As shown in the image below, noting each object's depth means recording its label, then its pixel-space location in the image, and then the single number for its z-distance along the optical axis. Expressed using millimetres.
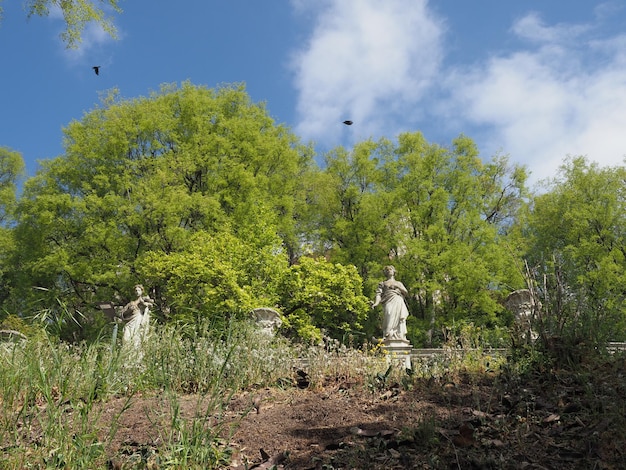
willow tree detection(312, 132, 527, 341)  19031
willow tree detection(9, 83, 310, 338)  18047
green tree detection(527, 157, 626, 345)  19719
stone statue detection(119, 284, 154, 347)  12281
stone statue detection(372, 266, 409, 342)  12789
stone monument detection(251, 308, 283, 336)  12618
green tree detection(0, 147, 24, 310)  21891
